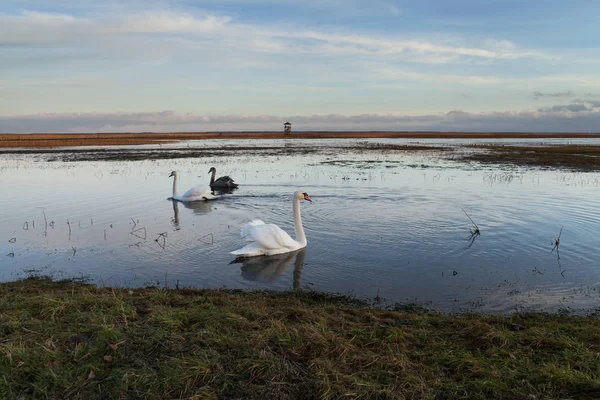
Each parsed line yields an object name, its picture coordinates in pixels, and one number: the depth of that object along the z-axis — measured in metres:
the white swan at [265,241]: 9.88
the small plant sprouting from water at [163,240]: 10.71
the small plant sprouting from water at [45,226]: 11.92
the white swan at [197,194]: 16.97
